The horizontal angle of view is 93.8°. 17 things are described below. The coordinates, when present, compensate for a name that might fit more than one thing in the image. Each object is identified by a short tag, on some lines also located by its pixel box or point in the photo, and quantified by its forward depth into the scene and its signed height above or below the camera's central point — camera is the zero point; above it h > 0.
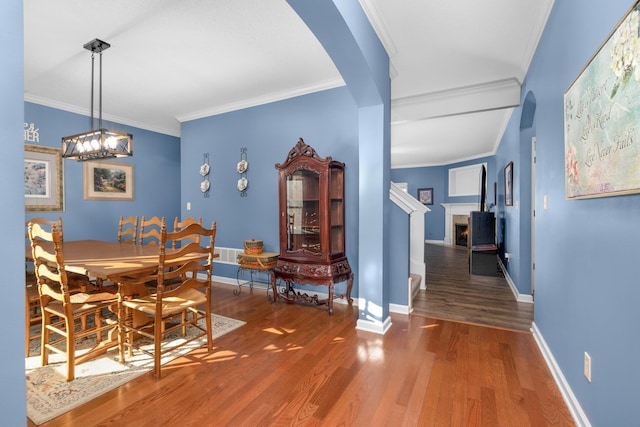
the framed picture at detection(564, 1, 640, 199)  1.07 +0.41
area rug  1.72 -1.10
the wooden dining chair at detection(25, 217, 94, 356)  2.31 -0.66
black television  5.35 -0.26
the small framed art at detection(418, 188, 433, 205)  9.69 +0.60
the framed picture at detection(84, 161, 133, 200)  4.38 +0.50
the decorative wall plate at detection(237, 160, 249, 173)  4.22 +0.67
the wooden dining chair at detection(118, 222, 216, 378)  2.02 -0.65
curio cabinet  3.18 -0.11
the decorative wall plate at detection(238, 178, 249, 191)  4.23 +0.43
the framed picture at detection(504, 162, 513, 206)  4.50 +0.47
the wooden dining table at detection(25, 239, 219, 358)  2.07 -0.37
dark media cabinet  5.00 -0.56
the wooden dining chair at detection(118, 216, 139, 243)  3.61 -0.21
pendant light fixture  2.71 +0.66
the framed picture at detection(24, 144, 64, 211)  3.79 +0.45
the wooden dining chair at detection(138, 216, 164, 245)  3.26 -0.12
